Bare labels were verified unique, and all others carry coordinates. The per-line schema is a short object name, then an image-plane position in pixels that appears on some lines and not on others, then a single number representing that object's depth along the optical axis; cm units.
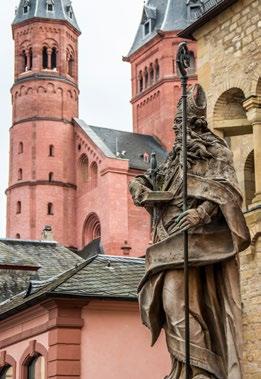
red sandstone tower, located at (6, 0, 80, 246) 8294
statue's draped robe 676
